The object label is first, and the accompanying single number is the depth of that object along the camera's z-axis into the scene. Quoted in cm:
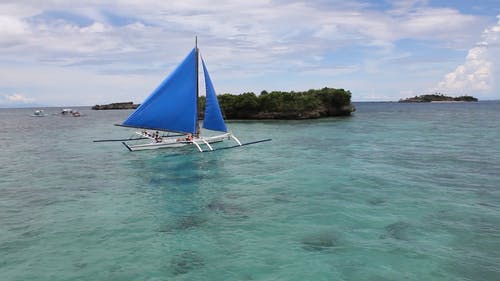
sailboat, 4094
